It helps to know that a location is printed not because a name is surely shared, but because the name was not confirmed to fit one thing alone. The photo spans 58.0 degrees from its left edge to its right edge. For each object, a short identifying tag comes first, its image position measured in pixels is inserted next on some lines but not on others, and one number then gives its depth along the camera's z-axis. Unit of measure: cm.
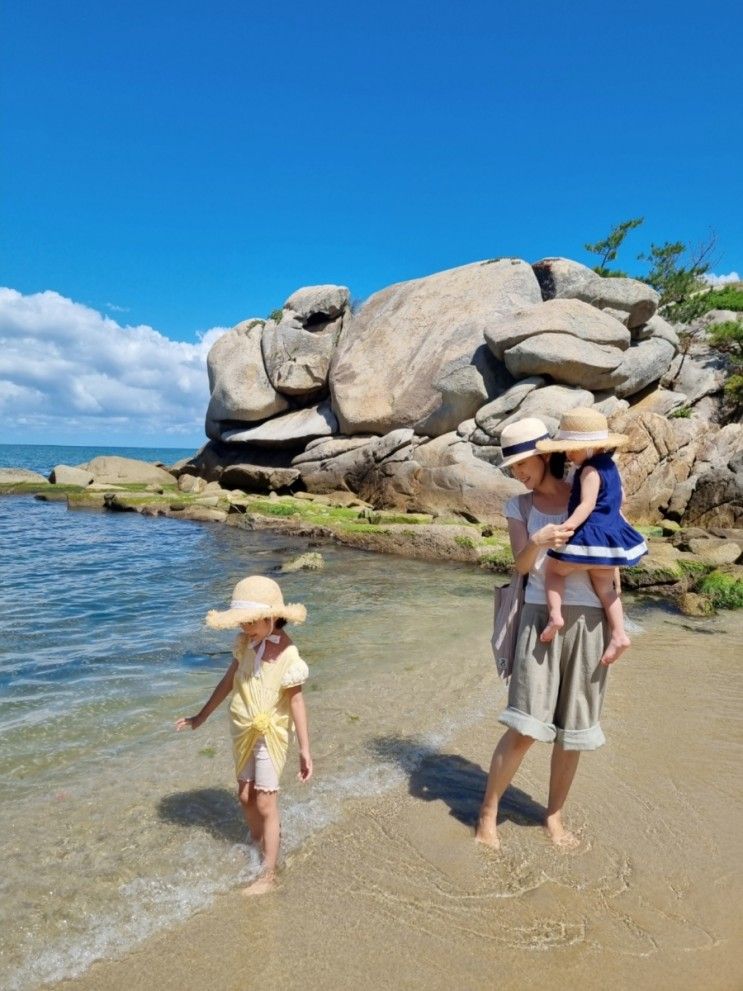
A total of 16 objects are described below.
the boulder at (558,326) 2302
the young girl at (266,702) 345
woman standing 363
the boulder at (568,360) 2225
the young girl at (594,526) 347
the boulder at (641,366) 2338
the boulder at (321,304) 3158
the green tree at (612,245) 3412
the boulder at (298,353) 3009
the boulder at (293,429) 2891
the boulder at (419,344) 2588
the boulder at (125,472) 3341
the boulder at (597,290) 2495
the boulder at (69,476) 3107
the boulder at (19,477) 3315
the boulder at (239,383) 3109
